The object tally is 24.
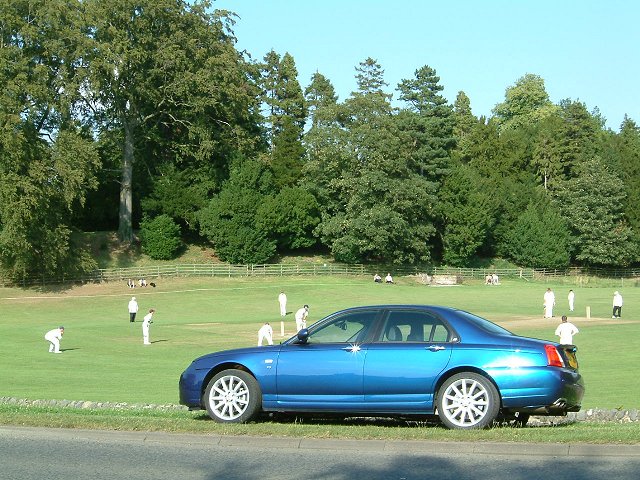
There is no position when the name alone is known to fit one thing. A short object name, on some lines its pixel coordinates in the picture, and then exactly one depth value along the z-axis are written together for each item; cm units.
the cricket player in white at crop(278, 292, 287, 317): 5438
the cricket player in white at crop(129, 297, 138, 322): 4997
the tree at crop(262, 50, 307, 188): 9854
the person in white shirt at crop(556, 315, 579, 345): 2836
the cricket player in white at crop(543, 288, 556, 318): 4984
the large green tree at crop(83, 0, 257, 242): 7188
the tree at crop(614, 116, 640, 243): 9662
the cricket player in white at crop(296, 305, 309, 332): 3888
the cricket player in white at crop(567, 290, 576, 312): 5566
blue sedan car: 1076
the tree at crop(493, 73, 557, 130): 13231
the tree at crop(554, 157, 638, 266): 9288
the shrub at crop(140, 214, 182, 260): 7981
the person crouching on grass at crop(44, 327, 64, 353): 3466
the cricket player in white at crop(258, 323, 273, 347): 3366
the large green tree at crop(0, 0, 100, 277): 6475
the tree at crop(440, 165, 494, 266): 9100
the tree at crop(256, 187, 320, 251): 8362
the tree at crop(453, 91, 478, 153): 11682
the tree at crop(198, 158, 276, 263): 8162
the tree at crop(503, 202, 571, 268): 9244
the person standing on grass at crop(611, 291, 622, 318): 5041
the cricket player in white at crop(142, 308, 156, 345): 3784
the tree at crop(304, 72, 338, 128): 10162
